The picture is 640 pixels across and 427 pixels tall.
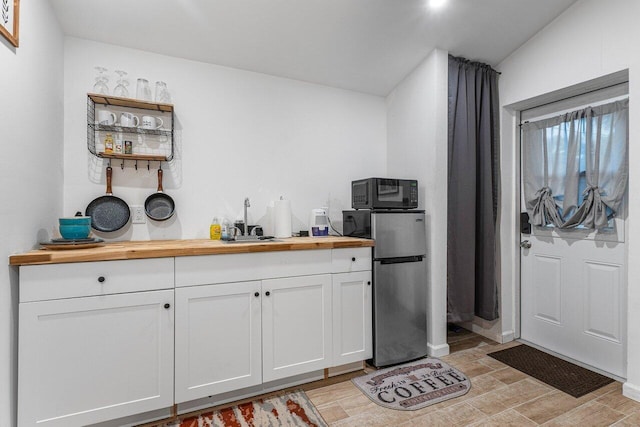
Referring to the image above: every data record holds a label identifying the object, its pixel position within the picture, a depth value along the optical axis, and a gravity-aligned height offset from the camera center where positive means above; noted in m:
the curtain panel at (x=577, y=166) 2.25 +0.36
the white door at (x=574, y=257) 2.28 -0.35
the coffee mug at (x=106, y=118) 2.16 +0.65
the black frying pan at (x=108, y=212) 2.16 +0.01
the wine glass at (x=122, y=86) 2.22 +0.89
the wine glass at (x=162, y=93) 2.33 +0.89
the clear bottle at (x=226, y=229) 2.28 -0.11
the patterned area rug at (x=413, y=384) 2.01 -1.17
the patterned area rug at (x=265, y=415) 1.81 -1.18
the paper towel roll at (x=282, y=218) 2.52 -0.04
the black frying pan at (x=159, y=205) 2.30 +0.06
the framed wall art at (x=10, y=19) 1.32 +0.84
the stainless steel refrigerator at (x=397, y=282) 2.39 -0.53
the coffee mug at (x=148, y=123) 2.25 +0.64
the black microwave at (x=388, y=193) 2.47 +0.16
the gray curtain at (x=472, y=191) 2.71 +0.19
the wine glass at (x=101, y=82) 2.17 +0.90
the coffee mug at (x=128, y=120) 2.20 +0.65
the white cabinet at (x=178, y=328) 1.56 -0.66
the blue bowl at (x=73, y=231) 1.77 -0.09
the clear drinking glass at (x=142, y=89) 2.27 +0.88
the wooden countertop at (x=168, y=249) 1.53 -0.20
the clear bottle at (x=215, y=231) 2.37 -0.13
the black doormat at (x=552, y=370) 2.17 -1.17
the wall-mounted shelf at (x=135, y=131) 2.16 +0.59
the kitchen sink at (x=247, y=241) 2.20 -0.19
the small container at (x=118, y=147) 2.21 +0.47
